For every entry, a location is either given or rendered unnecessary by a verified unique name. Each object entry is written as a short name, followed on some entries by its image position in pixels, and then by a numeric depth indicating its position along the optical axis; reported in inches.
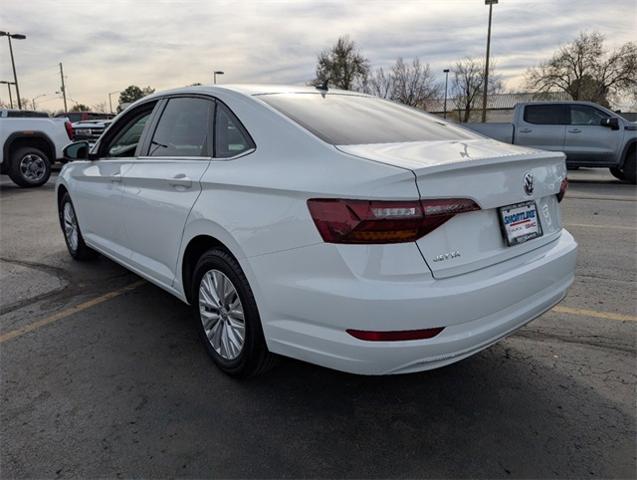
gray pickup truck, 469.4
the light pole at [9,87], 1544.3
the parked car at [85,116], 849.2
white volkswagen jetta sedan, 83.8
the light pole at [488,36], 939.5
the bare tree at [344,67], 1876.2
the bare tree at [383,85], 1748.3
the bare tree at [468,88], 1861.5
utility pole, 2379.9
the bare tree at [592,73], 1704.0
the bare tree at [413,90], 1715.1
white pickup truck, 443.2
